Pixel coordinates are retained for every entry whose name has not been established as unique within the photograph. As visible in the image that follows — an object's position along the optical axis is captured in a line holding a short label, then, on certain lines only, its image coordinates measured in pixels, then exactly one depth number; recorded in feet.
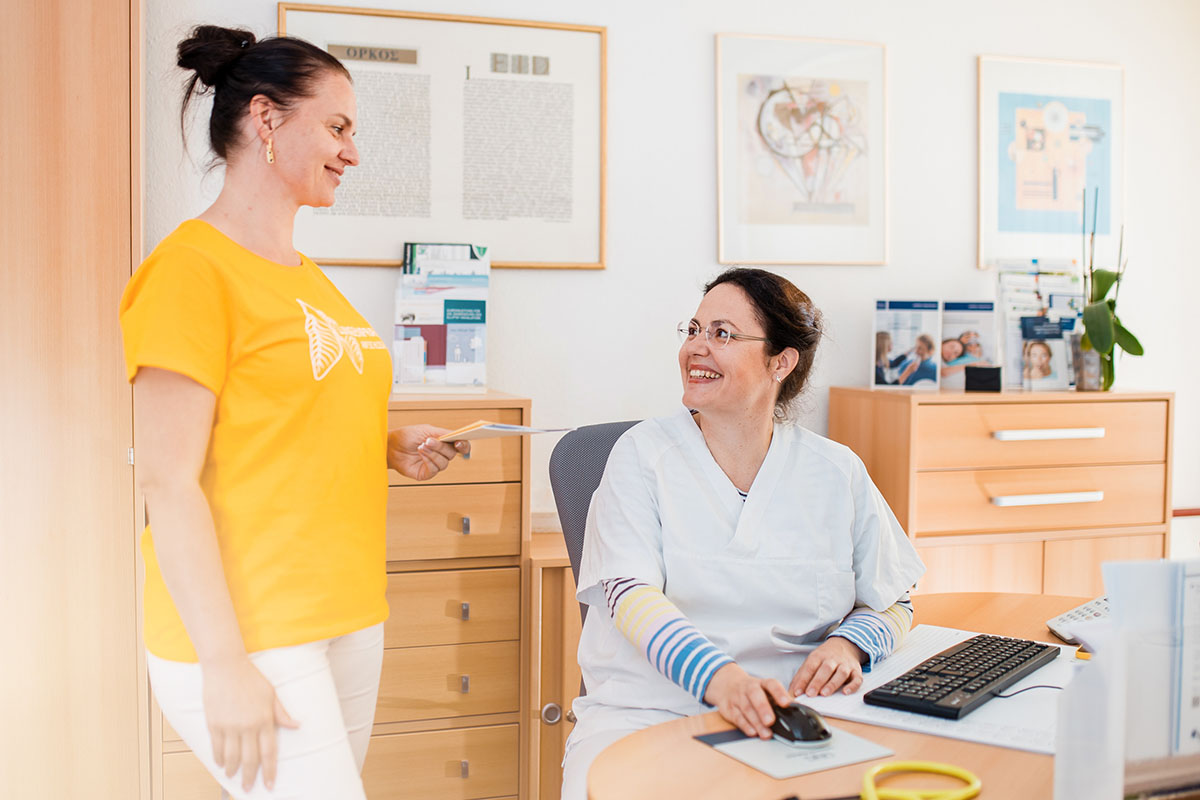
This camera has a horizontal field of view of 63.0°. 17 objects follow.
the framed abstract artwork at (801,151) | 9.77
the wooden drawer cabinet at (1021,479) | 8.93
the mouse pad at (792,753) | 3.53
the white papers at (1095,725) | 2.75
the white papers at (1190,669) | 2.86
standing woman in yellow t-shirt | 3.86
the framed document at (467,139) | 8.82
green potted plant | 9.45
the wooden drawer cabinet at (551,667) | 7.79
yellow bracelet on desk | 3.25
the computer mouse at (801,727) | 3.72
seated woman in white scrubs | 4.86
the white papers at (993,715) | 3.78
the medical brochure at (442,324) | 8.33
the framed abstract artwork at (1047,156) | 10.48
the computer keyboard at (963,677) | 4.03
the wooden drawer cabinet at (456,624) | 7.55
